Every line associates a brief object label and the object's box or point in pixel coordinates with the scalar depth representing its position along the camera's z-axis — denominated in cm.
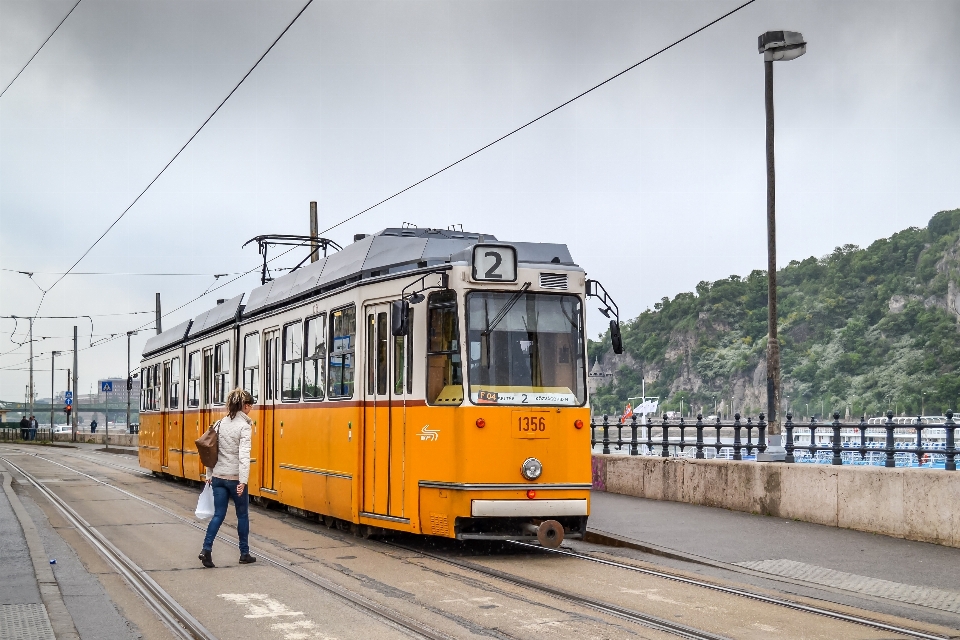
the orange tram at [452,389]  1167
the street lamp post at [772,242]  1641
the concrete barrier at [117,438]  5725
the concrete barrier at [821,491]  1250
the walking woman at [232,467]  1109
